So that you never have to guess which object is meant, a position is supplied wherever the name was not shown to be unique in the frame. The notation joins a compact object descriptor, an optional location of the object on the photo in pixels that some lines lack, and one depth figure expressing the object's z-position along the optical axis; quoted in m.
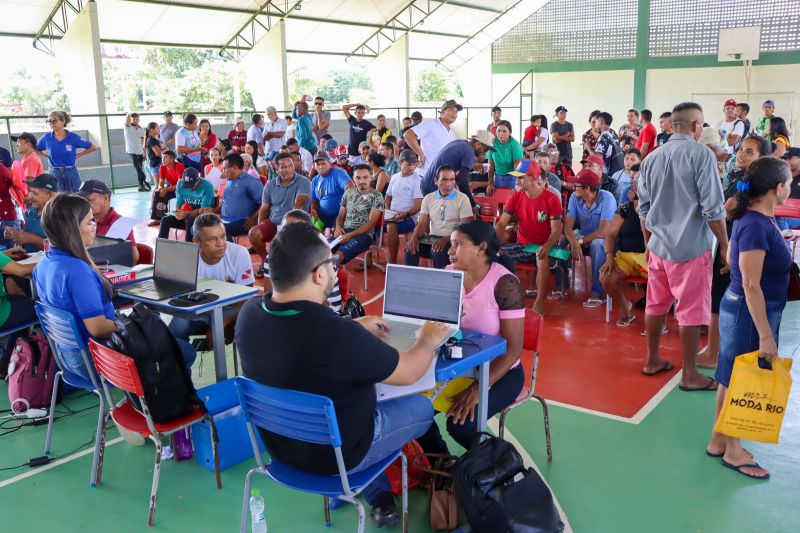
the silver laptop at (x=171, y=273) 3.76
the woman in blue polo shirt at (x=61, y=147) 9.59
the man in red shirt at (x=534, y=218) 5.50
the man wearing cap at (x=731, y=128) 9.91
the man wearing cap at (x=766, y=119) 10.12
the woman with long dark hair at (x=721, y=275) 4.30
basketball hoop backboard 16.62
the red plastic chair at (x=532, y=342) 3.10
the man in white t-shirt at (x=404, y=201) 6.91
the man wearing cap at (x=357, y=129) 11.60
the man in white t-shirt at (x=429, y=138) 7.59
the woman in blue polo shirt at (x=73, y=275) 3.23
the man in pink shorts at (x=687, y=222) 3.80
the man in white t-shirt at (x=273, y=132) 12.24
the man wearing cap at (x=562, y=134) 12.09
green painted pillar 18.48
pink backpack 4.01
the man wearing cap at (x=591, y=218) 5.71
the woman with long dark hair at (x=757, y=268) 2.84
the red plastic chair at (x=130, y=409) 2.75
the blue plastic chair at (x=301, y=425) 2.16
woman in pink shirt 2.96
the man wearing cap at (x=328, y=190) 7.13
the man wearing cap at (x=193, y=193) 7.10
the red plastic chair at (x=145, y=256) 4.80
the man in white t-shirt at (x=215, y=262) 4.15
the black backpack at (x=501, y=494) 2.44
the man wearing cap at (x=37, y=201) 5.01
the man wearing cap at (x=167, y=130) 12.78
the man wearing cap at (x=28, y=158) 7.99
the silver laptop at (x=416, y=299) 2.85
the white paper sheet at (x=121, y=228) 4.80
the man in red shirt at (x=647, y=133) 10.65
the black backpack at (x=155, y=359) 2.86
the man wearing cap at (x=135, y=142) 13.82
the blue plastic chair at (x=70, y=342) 3.16
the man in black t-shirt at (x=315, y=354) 2.10
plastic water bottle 2.71
